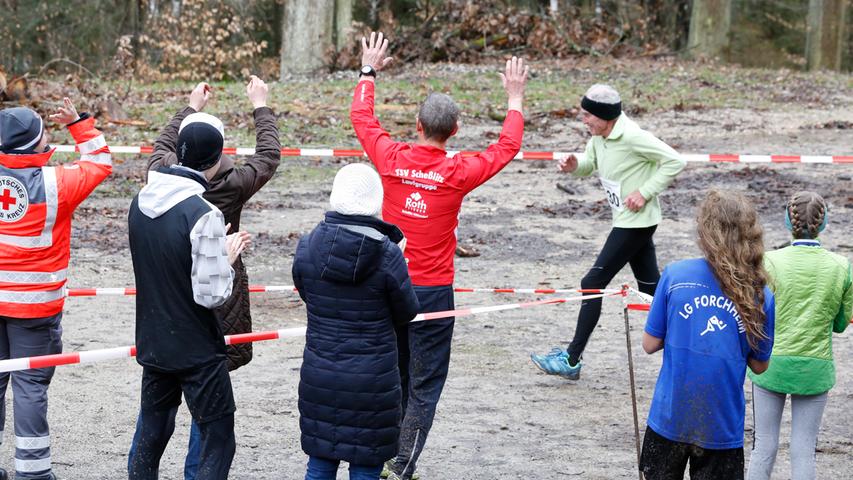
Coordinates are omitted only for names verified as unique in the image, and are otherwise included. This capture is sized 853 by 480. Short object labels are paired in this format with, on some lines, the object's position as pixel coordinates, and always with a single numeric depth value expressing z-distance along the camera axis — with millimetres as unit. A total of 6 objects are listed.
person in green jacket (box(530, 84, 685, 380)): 14922
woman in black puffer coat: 9297
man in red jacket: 11312
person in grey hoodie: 9234
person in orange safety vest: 10758
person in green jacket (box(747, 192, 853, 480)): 10172
